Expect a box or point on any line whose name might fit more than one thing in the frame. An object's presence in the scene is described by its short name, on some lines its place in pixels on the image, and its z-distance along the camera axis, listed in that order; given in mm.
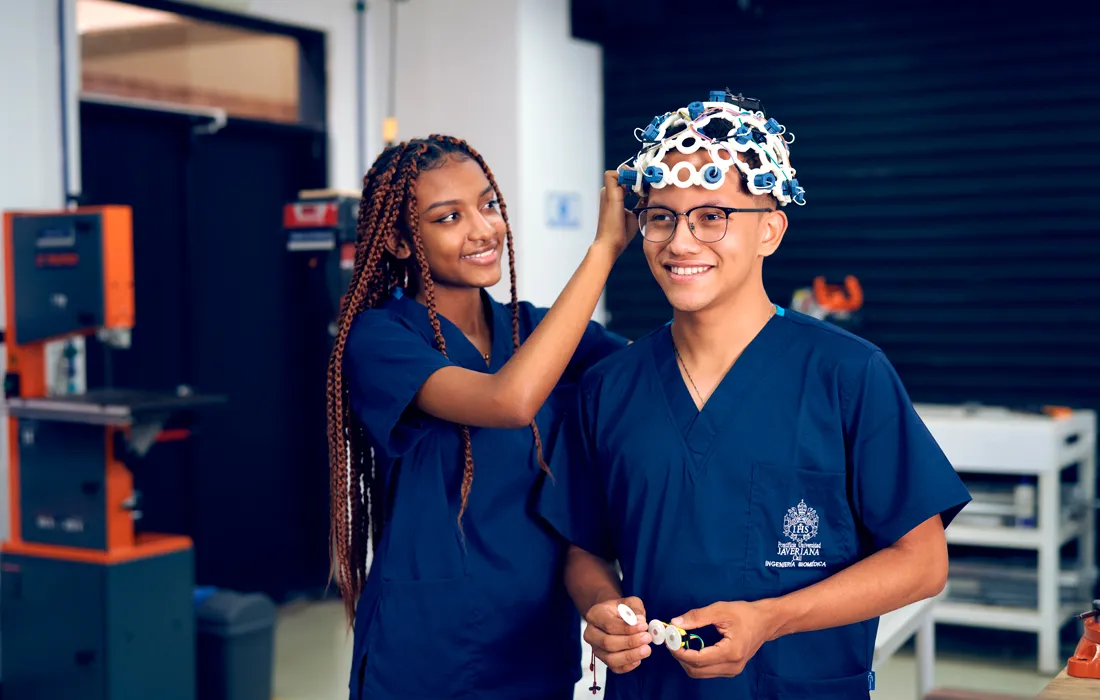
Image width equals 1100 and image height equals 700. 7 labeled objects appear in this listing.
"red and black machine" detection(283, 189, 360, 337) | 4172
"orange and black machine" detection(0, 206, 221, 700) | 3412
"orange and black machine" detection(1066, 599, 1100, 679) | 1597
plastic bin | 3631
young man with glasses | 1455
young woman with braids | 1729
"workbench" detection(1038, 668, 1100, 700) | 1479
